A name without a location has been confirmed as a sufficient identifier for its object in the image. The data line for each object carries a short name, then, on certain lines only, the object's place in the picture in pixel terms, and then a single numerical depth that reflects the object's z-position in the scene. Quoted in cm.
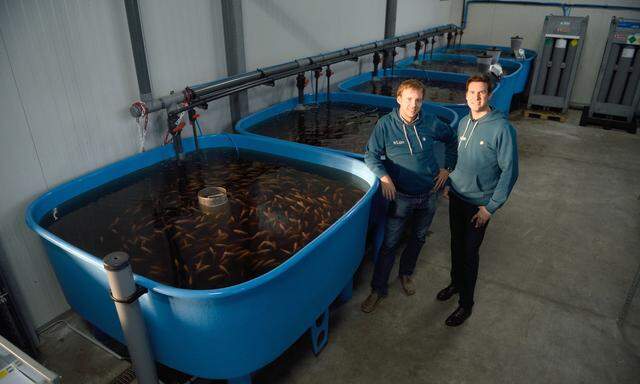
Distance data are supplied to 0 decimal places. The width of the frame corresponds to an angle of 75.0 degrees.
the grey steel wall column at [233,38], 315
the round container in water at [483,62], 598
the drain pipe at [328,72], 414
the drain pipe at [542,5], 684
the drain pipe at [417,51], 607
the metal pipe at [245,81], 271
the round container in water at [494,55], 602
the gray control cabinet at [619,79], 598
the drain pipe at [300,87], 390
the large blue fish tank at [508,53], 667
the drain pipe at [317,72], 392
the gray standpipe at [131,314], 147
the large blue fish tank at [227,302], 156
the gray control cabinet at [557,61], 645
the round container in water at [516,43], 697
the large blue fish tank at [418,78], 478
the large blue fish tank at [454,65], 609
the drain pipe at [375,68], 500
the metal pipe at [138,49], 243
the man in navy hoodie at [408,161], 241
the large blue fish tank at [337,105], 329
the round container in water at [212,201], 238
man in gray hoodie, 220
